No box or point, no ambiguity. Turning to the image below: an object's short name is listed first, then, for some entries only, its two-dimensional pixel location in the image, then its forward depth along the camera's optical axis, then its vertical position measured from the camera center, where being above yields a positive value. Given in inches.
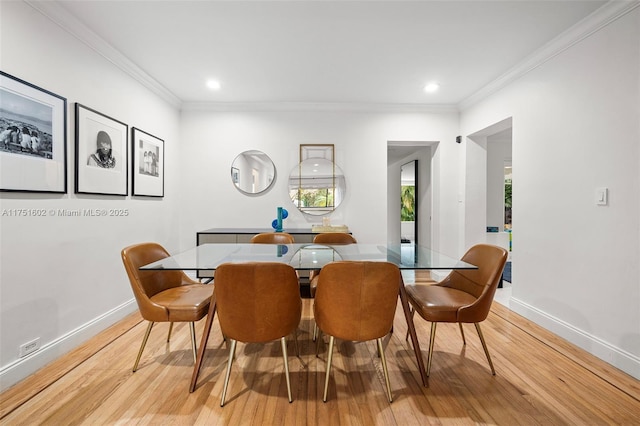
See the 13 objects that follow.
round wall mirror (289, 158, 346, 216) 159.3 +12.5
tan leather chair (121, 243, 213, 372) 69.3 -23.3
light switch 81.2 +4.3
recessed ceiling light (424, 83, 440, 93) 130.6 +57.9
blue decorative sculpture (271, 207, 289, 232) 145.8 -5.1
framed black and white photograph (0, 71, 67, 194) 67.9 +18.7
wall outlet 72.0 -35.6
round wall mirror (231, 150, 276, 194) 158.1 +21.1
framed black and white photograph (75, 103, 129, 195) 89.7 +19.5
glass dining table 67.7 -13.3
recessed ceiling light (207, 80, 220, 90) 128.5 +57.8
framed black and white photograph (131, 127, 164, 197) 118.0 +20.5
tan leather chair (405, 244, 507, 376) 70.6 -23.4
